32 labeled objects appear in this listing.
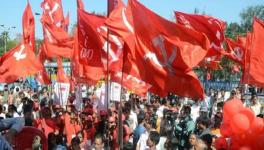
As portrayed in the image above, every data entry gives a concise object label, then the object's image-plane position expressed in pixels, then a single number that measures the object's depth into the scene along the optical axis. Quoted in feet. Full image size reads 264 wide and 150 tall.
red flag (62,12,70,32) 44.02
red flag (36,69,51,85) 44.53
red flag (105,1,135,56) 22.84
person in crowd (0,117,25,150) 19.87
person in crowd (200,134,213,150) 19.97
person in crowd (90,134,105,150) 23.62
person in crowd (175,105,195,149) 32.24
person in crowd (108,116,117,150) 28.02
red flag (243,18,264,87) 33.01
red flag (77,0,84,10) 33.23
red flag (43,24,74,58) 40.42
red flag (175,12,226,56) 32.27
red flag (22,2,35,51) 44.29
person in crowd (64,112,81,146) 30.83
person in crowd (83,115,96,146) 27.66
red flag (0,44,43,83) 40.65
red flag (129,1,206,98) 21.77
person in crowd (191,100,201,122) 45.86
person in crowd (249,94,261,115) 43.69
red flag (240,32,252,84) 34.61
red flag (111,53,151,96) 35.83
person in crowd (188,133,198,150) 24.53
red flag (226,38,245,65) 47.57
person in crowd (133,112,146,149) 28.33
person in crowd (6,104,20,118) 34.10
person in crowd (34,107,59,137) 28.74
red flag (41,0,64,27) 43.01
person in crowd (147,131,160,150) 24.91
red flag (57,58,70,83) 39.96
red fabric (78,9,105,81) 29.68
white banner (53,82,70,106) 37.50
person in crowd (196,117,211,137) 27.84
